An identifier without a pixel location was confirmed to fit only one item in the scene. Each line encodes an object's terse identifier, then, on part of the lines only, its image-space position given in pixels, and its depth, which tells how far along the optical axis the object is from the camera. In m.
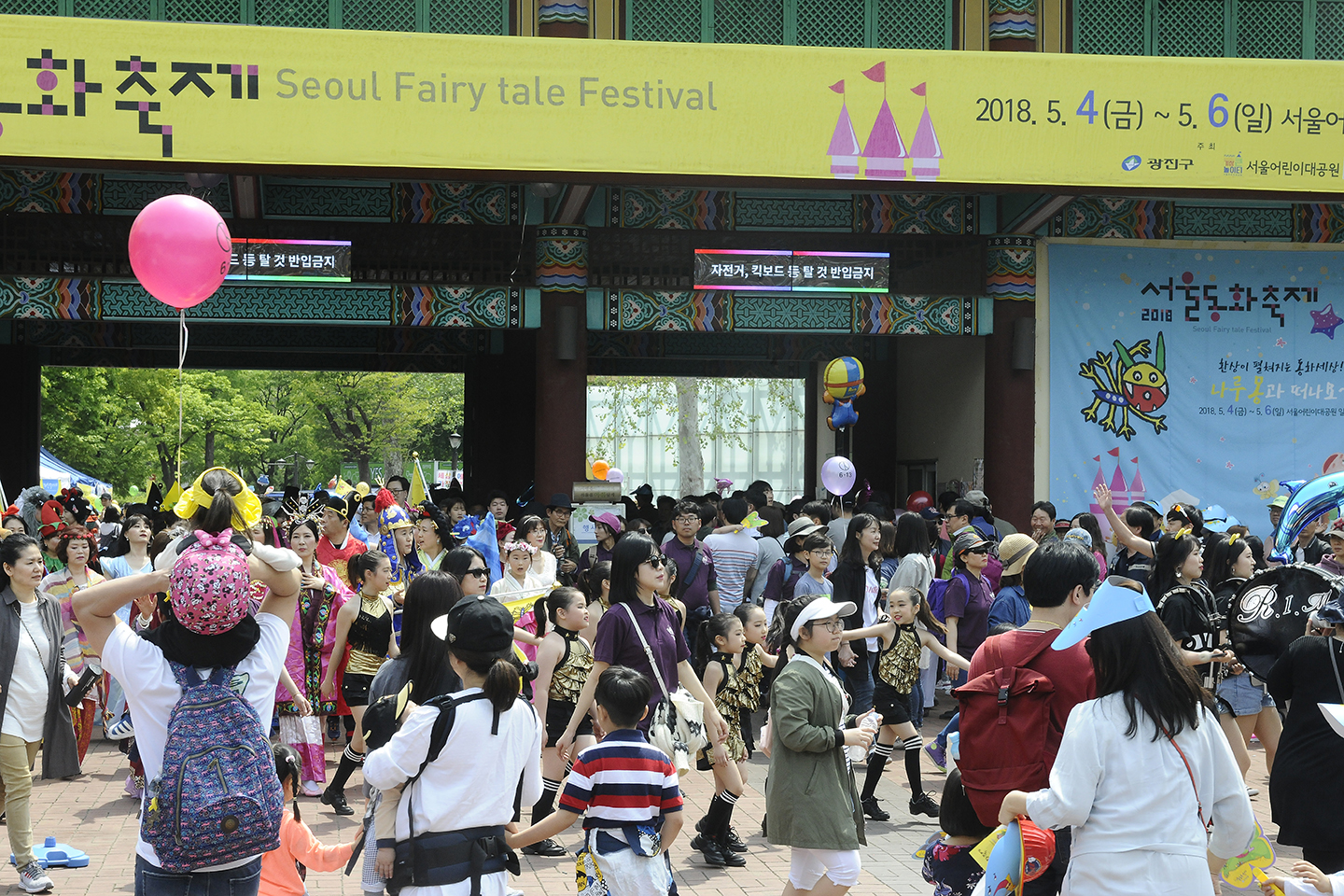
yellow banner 11.38
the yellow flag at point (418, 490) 10.36
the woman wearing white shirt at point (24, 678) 6.34
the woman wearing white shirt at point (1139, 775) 3.64
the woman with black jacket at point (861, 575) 9.30
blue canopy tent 25.21
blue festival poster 15.36
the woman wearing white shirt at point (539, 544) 9.12
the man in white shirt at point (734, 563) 10.93
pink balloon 7.90
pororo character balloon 15.55
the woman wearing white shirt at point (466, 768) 3.89
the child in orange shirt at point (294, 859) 4.36
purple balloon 14.03
